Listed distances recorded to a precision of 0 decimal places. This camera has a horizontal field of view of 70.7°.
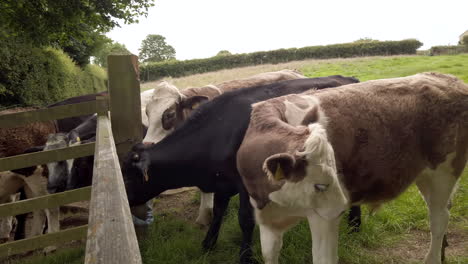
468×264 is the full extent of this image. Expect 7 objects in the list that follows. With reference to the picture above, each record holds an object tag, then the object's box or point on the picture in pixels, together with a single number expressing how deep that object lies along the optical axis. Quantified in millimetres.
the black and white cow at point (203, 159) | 3381
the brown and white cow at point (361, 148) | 2395
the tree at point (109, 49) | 41234
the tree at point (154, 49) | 73562
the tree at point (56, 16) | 5020
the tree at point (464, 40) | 23381
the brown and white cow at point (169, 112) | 4651
